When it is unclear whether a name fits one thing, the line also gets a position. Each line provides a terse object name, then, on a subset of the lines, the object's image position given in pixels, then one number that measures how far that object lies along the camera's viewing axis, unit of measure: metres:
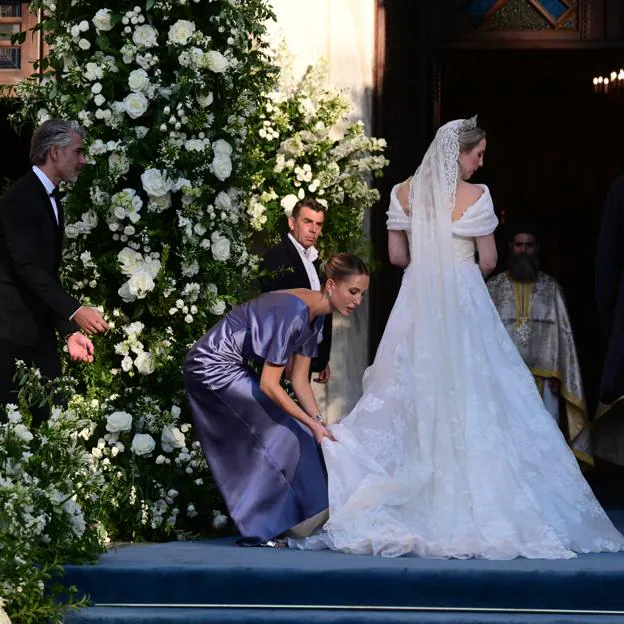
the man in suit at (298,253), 16.78
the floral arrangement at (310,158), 17.15
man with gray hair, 13.59
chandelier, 26.40
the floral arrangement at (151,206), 14.93
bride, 13.05
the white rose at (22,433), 12.31
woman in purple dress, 13.61
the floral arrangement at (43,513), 11.42
